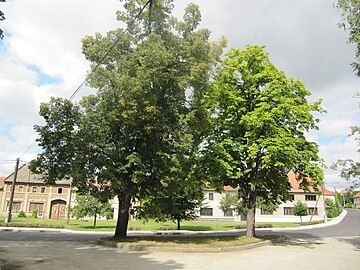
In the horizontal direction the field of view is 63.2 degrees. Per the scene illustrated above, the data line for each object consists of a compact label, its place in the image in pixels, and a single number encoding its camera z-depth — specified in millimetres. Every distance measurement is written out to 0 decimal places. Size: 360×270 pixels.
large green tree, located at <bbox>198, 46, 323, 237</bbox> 17109
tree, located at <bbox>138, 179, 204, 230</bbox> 21439
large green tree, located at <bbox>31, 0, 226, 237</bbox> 15344
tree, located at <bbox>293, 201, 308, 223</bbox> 45688
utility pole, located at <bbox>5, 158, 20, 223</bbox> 33572
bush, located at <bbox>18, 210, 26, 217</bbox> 50750
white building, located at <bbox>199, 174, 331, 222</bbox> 52906
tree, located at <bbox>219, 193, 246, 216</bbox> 41619
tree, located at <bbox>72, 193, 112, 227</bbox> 32219
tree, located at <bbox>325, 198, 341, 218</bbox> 58766
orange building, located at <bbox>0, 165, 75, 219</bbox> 53844
